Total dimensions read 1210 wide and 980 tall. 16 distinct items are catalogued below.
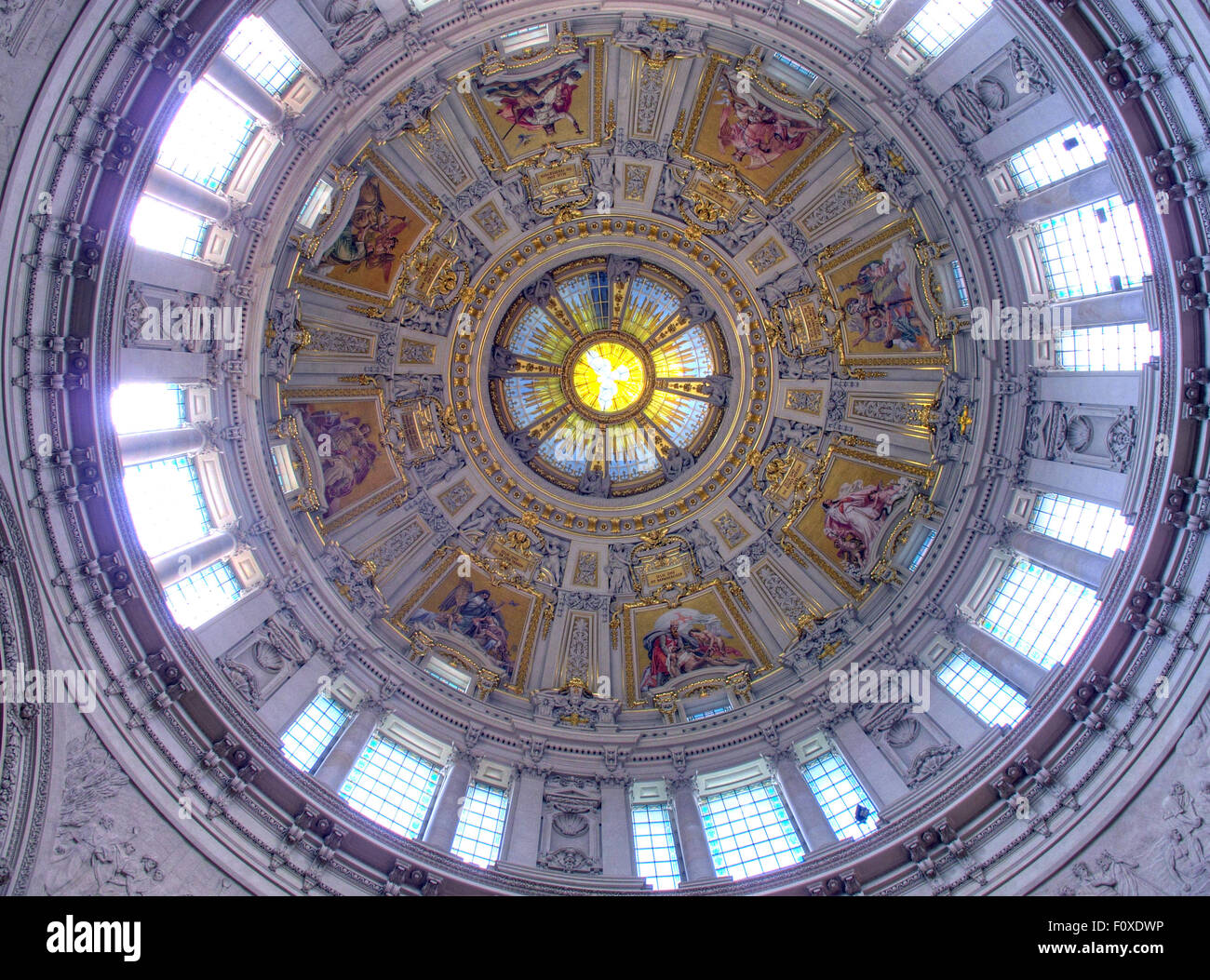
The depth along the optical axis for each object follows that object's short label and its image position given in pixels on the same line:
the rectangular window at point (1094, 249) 23.78
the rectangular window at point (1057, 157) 23.78
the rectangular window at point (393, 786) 25.98
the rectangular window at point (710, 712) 32.50
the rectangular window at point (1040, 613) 25.31
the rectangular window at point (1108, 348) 23.91
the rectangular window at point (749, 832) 26.30
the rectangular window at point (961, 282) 29.80
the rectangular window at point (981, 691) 25.81
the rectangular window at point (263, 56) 23.45
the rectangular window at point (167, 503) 23.64
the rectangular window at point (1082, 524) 24.98
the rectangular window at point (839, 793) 26.23
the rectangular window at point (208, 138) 23.22
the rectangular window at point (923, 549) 31.25
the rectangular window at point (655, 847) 26.63
